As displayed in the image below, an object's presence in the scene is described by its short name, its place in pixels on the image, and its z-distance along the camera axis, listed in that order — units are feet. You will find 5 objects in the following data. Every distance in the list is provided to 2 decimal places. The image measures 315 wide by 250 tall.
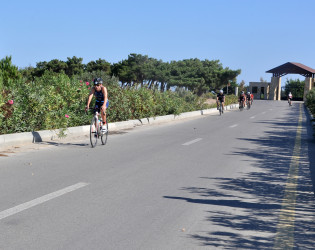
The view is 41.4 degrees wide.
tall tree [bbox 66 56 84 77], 231.91
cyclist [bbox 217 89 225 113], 105.81
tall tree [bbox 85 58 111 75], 237.80
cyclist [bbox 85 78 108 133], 38.24
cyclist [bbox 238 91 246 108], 132.75
